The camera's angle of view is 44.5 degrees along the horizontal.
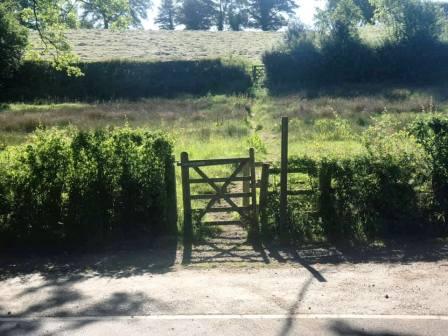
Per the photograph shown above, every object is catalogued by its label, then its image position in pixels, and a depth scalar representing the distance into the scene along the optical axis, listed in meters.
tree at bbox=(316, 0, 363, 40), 44.34
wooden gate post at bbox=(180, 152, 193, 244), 10.59
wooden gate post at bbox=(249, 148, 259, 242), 10.64
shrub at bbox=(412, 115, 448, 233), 10.70
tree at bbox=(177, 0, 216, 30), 89.38
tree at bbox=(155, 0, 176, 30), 93.25
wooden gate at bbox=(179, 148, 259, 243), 10.56
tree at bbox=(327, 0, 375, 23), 75.94
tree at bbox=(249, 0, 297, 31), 88.69
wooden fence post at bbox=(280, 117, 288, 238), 10.34
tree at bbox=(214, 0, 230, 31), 89.31
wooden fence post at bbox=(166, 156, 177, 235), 10.86
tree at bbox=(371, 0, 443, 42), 43.56
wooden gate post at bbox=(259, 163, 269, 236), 10.64
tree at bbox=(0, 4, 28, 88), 39.91
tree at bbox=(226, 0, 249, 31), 88.69
